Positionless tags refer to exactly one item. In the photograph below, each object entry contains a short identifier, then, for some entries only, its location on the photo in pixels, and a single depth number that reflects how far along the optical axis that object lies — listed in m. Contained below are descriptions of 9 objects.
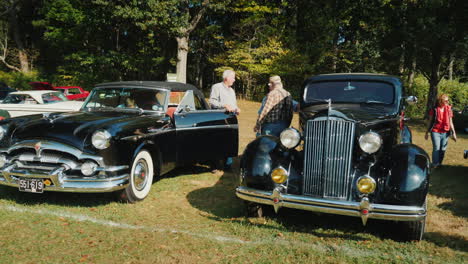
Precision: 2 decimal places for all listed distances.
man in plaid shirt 6.13
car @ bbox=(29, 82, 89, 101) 20.30
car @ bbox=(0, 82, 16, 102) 17.68
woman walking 7.86
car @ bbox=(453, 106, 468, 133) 15.98
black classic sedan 3.69
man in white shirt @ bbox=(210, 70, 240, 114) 7.03
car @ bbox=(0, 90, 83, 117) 8.91
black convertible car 4.65
